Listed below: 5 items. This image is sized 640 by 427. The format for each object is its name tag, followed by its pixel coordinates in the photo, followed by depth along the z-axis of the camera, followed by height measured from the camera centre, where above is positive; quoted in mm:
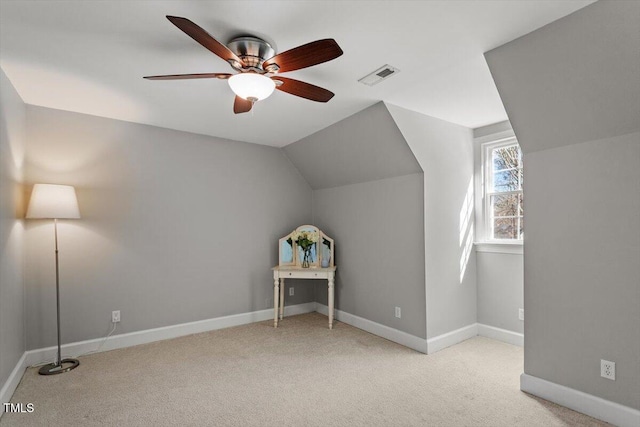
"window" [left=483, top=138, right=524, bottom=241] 3607 +217
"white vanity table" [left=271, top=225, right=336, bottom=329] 4184 -564
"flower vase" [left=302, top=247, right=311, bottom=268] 4305 -586
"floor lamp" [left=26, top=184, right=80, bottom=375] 2803 +87
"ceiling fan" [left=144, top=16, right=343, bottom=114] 1687 +852
